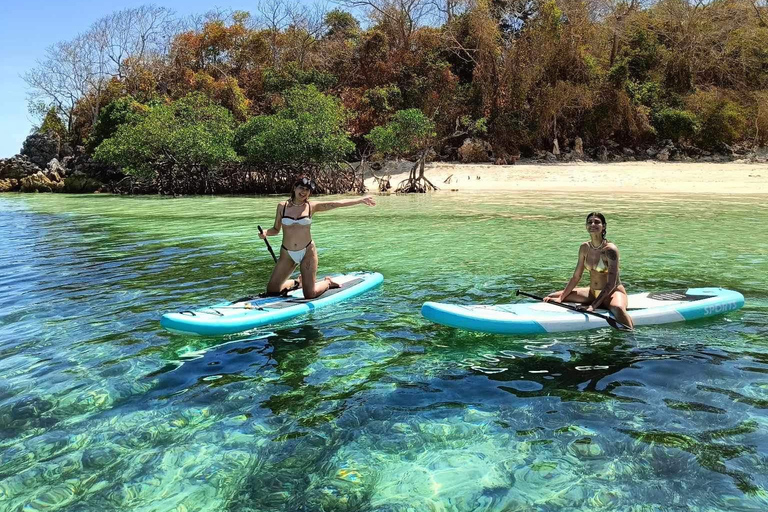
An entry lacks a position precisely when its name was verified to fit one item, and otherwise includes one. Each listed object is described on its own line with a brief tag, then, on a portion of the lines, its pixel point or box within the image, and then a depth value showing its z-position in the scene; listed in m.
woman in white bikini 6.61
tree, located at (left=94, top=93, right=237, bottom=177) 26.86
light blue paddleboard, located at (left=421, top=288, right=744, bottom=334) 5.36
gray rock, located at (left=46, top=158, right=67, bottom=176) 38.75
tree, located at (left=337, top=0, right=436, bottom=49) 36.00
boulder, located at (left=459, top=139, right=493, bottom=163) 32.12
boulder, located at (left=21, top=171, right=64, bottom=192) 37.97
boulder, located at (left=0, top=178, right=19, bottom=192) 39.53
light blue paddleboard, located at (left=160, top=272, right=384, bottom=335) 5.41
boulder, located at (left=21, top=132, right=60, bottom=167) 41.25
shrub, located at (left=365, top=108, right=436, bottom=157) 25.94
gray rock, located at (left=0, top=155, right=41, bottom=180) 40.19
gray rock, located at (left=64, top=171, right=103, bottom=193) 36.66
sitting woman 5.54
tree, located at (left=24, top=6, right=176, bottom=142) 41.03
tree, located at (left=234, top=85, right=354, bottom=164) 25.16
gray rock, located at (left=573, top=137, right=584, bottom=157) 31.66
